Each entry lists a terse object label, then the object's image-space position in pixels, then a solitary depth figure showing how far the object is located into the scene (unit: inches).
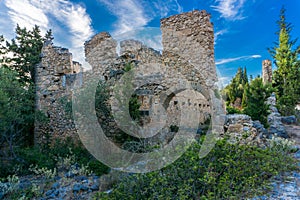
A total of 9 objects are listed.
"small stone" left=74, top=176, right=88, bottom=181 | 184.2
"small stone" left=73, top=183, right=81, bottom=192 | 160.6
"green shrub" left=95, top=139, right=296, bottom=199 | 111.6
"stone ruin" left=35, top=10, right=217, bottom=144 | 287.4
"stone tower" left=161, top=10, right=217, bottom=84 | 286.7
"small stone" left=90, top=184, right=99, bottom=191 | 162.4
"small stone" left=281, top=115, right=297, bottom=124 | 368.2
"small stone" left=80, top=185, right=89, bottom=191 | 162.4
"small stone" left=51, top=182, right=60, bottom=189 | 172.5
